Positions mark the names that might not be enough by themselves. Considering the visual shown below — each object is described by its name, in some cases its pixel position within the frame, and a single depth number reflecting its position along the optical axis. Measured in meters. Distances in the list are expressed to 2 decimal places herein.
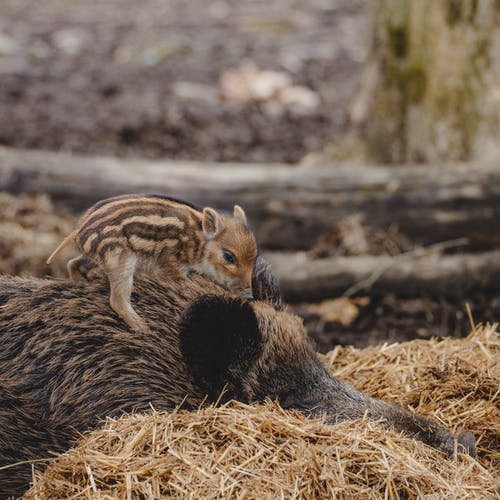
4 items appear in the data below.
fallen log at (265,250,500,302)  15.80
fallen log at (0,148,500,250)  16.16
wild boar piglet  8.75
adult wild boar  8.10
